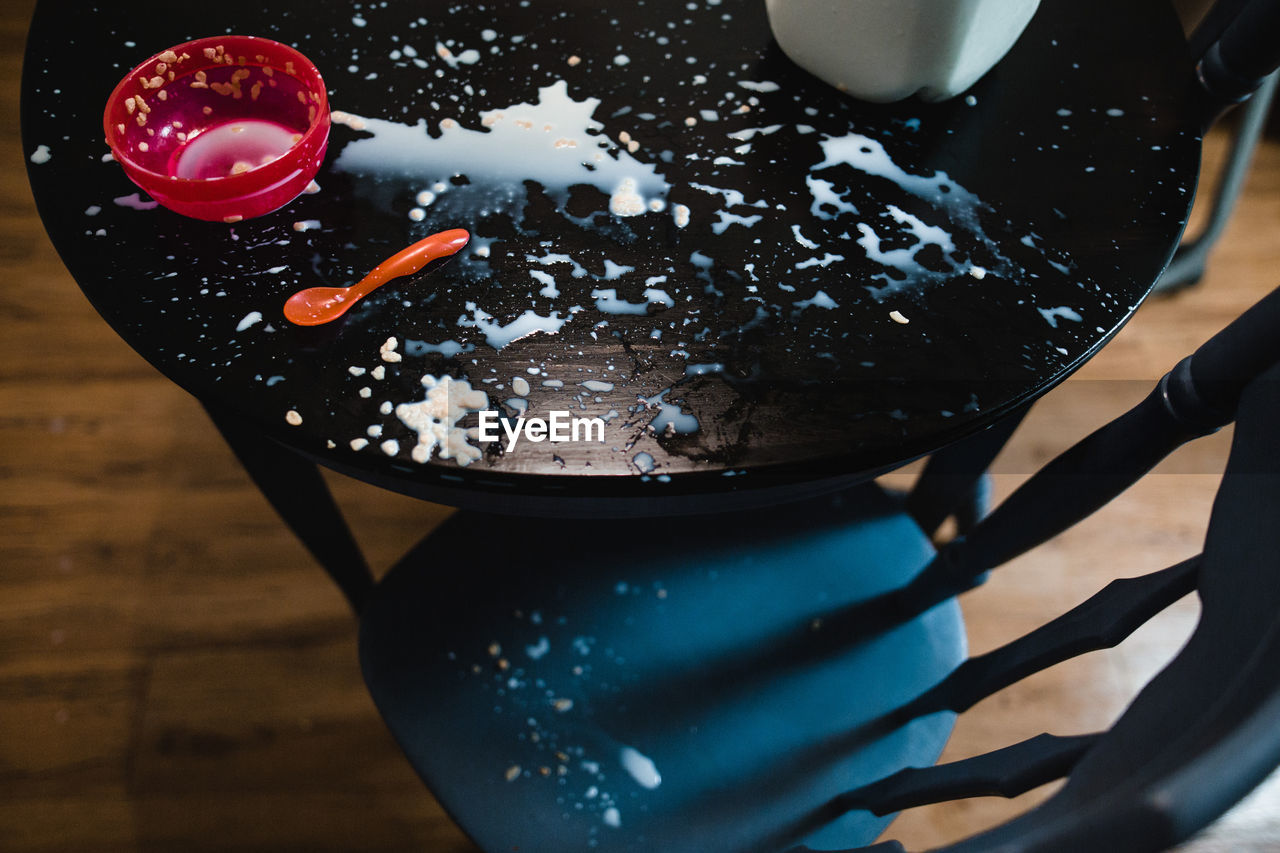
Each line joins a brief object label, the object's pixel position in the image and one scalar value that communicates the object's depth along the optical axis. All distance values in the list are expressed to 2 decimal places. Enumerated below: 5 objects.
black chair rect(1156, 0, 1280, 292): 1.44
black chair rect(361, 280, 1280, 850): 0.64
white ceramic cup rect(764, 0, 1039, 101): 0.64
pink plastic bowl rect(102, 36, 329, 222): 0.64
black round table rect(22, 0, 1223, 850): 0.60
